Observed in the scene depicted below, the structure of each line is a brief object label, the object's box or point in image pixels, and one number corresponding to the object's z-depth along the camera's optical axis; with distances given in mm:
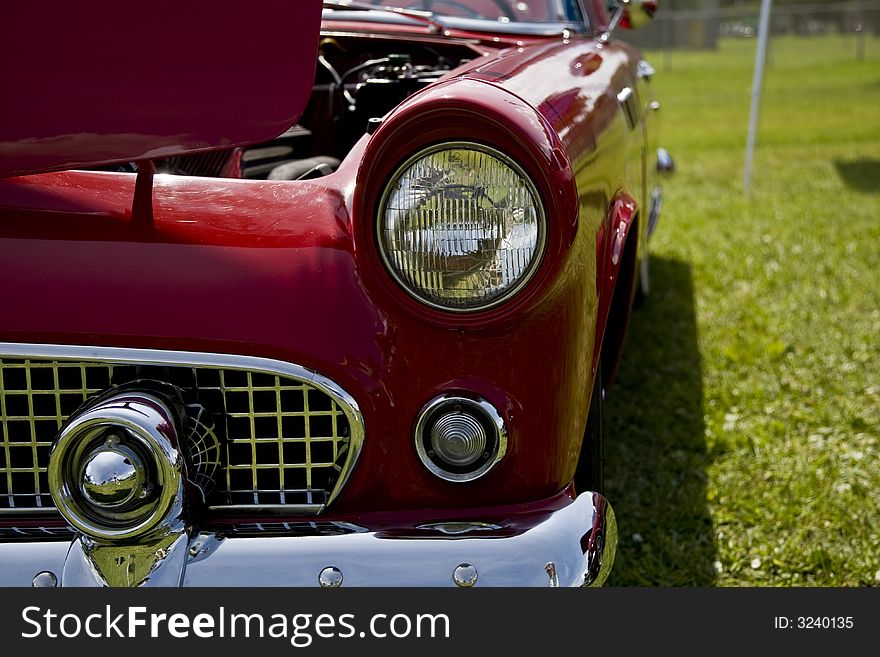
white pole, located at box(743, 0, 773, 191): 6035
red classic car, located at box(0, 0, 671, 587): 1409
